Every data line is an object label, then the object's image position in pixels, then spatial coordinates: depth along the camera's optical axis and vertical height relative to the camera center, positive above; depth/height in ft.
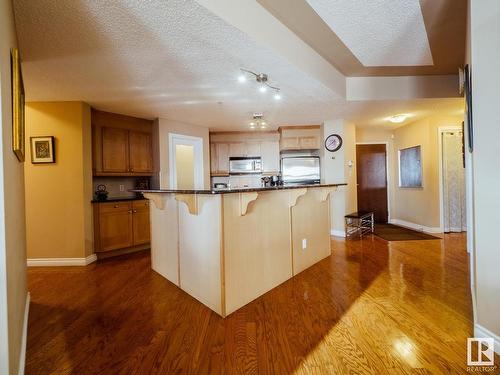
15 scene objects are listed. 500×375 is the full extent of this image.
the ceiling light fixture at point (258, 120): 12.59 +3.61
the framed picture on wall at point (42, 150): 10.64 +1.77
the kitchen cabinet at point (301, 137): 16.72 +3.34
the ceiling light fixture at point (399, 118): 14.74 +4.06
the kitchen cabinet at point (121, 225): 11.59 -1.93
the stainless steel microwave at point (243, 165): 17.84 +1.52
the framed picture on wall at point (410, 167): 16.39 +1.07
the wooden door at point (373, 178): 19.01 +0.36
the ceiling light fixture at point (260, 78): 8.43 +3.98
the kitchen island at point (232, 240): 6.29 -1.70
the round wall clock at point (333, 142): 15.35 +2.68
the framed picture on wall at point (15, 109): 4.51 +1.61
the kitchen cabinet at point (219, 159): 17.81 +2.02
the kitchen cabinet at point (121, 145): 12.26 +2.36
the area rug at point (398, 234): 14.10 -3.28
